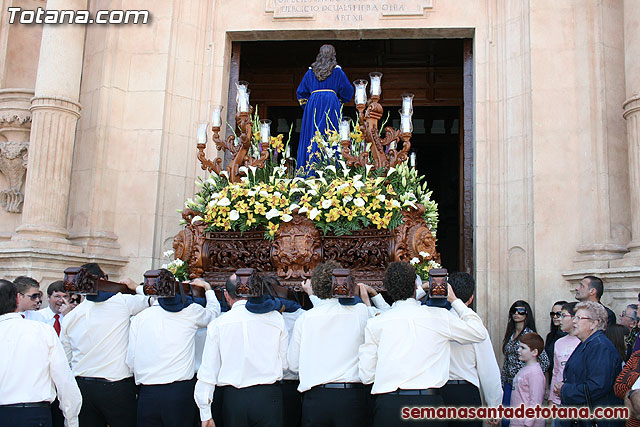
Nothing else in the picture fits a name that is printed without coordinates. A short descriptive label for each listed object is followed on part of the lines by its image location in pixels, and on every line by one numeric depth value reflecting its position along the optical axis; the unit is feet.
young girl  19.17
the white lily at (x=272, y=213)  22.74
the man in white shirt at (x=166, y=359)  16.65
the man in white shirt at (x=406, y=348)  14.25
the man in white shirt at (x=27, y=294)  16.49
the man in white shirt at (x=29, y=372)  13.82
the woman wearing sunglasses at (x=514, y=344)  20.81
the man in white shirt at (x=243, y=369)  15.44
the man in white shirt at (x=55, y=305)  21.47
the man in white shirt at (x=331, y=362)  15.28
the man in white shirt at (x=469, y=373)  16.81
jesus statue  27.96
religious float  22.58
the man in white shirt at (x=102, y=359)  17.51
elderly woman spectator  15.51
